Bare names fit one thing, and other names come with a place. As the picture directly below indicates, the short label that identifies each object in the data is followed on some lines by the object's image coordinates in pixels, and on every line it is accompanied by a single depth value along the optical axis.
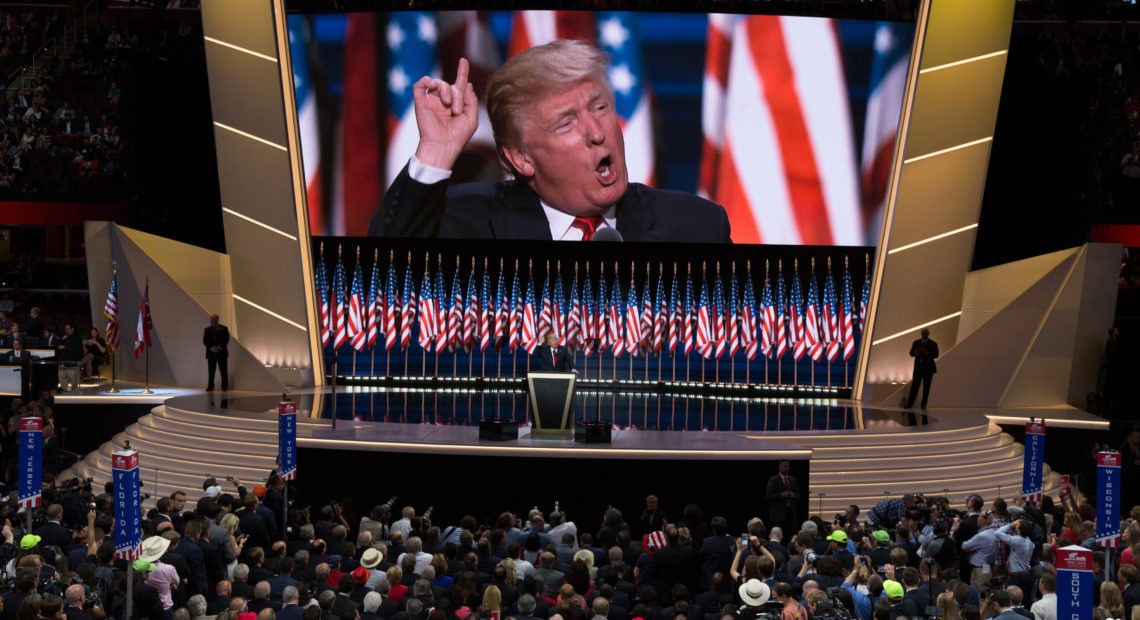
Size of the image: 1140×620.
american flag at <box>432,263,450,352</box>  27.89
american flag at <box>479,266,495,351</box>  28.08
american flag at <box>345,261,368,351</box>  28.09
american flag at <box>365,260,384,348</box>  28.00
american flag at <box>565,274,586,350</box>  27.34
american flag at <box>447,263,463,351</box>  27.67
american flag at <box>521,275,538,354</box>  27.34
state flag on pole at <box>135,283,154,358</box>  25.81
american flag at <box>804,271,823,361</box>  27.38
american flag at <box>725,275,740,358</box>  27.94
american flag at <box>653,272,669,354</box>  27.83
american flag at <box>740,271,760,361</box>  27.62
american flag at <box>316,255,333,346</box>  28.80
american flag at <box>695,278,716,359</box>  27.95
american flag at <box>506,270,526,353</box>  27.81
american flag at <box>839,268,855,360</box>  27.34
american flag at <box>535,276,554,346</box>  27.33
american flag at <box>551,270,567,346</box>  28.30
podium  19.86
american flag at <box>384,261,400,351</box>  28.47
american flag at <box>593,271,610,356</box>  27.89
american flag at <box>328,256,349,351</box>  28.11
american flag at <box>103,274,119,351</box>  25.95
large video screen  27.88
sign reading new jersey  14.45
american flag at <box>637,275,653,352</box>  27.75
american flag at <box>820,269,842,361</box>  27.78
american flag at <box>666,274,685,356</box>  28.02
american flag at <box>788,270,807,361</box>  27.50
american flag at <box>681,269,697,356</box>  28.11
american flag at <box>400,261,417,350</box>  28.11
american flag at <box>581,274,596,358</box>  28.17
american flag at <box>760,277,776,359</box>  27.67
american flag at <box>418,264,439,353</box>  27.78
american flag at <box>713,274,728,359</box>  27.89
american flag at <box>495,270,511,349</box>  28.02
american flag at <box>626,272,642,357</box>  27.72
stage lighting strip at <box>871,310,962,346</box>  27.70
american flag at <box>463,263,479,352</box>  27.77
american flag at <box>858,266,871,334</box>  28.13
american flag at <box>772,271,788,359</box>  27.61
